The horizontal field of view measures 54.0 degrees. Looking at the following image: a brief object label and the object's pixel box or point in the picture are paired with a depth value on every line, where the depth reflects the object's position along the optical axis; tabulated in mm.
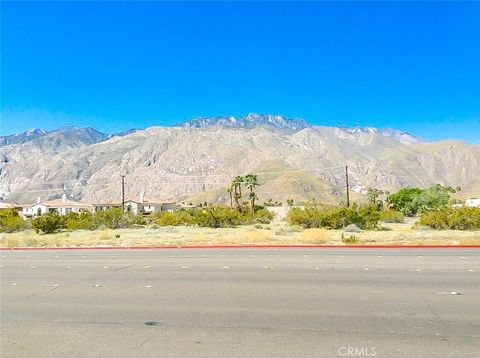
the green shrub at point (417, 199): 68688
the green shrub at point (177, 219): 45569
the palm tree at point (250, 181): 77781
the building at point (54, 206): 104375
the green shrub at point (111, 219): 42781
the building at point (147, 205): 107925
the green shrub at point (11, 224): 39562
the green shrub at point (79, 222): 40906
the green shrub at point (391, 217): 49303
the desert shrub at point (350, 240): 23675
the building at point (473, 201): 103644
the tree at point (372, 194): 90125
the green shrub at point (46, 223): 37281
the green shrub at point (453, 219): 33250
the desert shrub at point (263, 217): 48631
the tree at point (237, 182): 75944
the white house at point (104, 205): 108719
